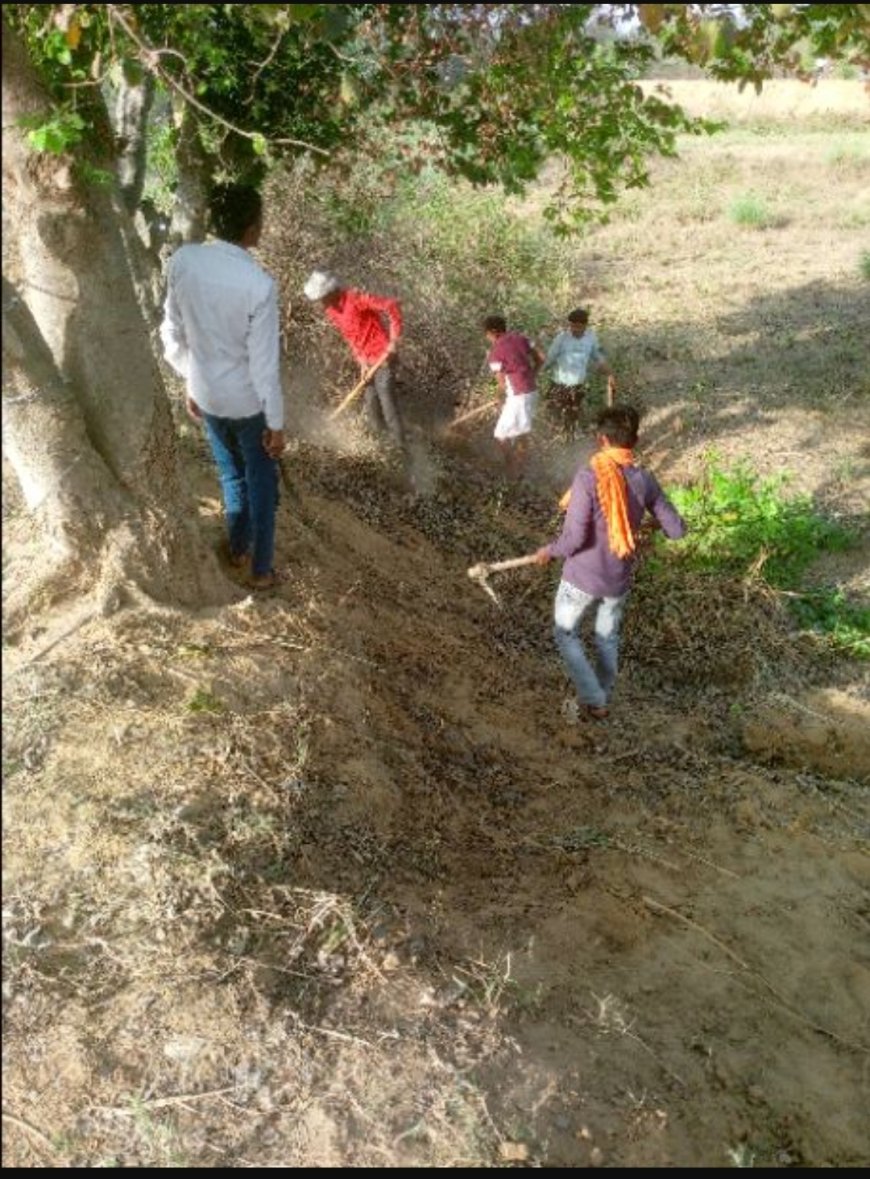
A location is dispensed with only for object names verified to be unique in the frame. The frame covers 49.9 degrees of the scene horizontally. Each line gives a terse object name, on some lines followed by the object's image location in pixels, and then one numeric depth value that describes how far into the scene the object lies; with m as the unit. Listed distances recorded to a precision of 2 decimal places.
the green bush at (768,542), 6.45
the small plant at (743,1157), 2.66
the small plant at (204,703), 3.43
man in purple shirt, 4.38
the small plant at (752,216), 15.09
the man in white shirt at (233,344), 3.56
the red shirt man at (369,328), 6.68
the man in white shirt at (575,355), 8.17
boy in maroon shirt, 7.52
